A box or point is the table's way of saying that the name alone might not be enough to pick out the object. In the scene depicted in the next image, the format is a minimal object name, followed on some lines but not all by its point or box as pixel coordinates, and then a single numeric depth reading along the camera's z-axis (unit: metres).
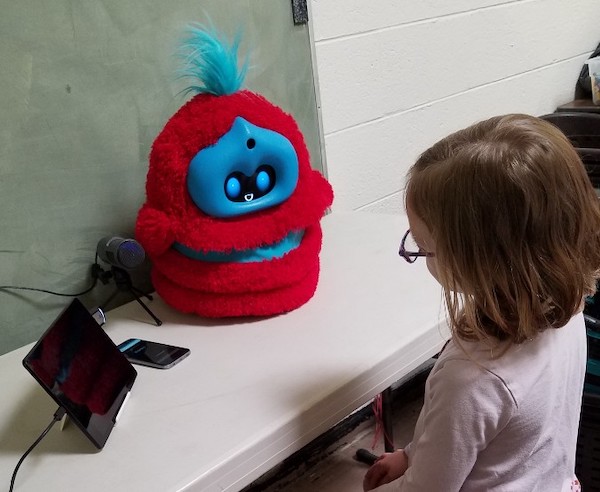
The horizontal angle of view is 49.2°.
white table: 0.73
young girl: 0.66
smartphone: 0.93
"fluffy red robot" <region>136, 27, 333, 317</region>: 0.99
